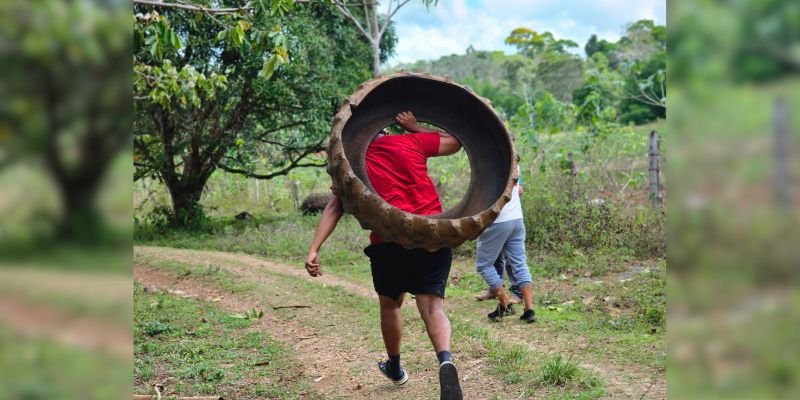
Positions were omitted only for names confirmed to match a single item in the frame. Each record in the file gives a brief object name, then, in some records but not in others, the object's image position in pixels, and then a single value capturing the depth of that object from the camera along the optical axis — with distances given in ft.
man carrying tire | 12.33
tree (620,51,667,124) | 61.19
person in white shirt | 19.74
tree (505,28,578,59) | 111.75
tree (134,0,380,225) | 38.58
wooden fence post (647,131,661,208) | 35.05
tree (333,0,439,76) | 44.98
